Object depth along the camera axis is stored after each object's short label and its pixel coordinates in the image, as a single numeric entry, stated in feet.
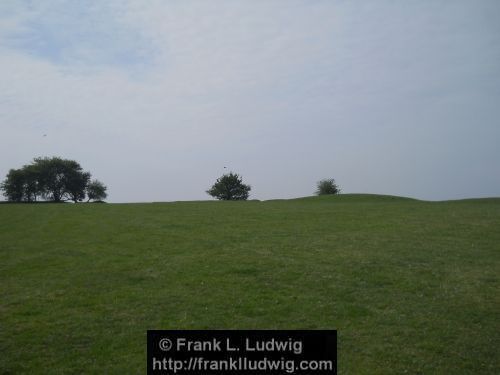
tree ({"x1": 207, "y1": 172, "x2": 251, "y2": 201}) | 390.01
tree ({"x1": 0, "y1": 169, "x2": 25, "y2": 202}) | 317.42
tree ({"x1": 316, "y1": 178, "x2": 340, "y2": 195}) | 362.33
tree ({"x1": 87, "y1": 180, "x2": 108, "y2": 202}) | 392.27
